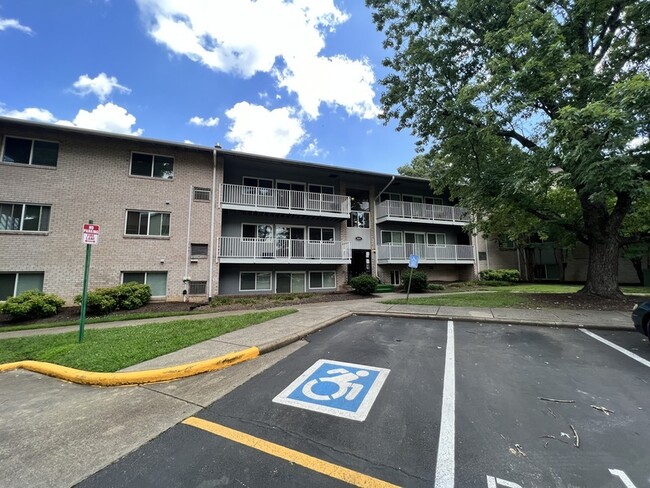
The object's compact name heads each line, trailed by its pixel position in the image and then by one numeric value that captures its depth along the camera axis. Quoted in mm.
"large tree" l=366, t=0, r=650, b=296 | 7336
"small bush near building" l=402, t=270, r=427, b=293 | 16688
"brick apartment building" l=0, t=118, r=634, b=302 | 11875
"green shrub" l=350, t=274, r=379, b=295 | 14875
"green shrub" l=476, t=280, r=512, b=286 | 19853
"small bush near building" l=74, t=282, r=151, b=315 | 10539
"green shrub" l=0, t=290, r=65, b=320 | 9578
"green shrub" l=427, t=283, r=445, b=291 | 17719
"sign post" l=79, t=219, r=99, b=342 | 5969
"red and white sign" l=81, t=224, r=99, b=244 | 5961
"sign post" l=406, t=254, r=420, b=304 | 11578
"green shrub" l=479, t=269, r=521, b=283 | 21484
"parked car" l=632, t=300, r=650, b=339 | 5535
